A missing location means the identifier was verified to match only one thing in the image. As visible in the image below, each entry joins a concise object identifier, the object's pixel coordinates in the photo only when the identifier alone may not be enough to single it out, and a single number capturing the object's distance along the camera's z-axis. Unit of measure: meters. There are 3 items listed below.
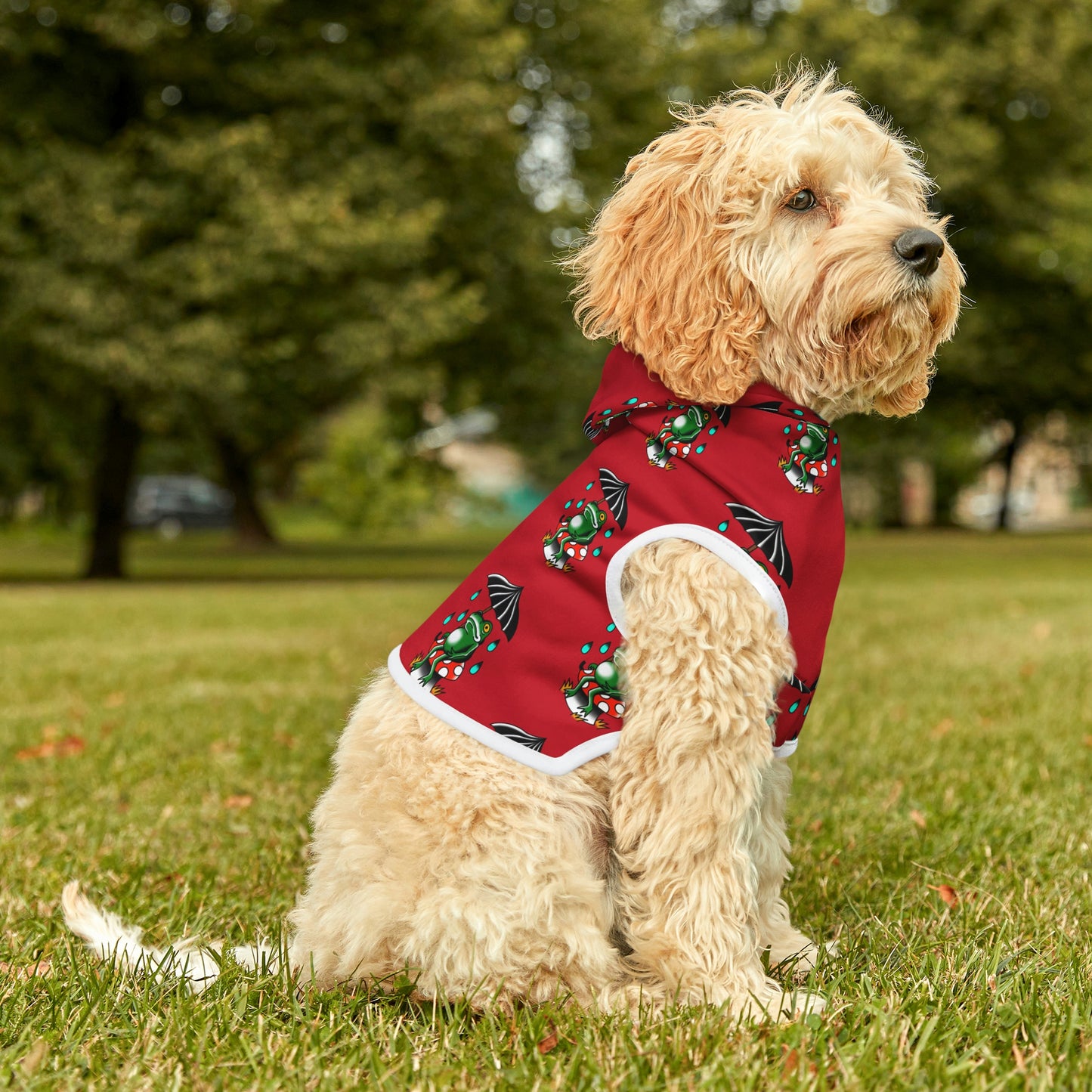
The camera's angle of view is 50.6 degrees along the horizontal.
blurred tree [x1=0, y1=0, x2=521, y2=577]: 15.78
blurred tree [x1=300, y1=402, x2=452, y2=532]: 41.69
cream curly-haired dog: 2.70
